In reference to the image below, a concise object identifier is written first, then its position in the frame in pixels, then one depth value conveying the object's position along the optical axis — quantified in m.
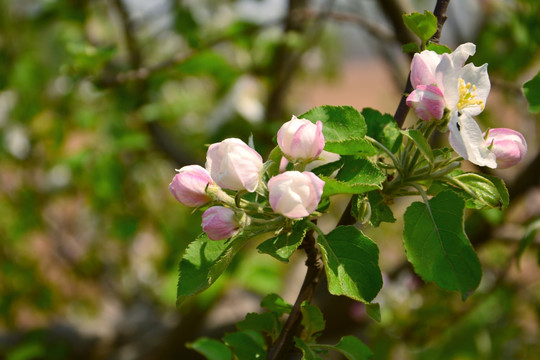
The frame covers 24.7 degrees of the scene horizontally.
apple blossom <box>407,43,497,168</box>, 0.38
